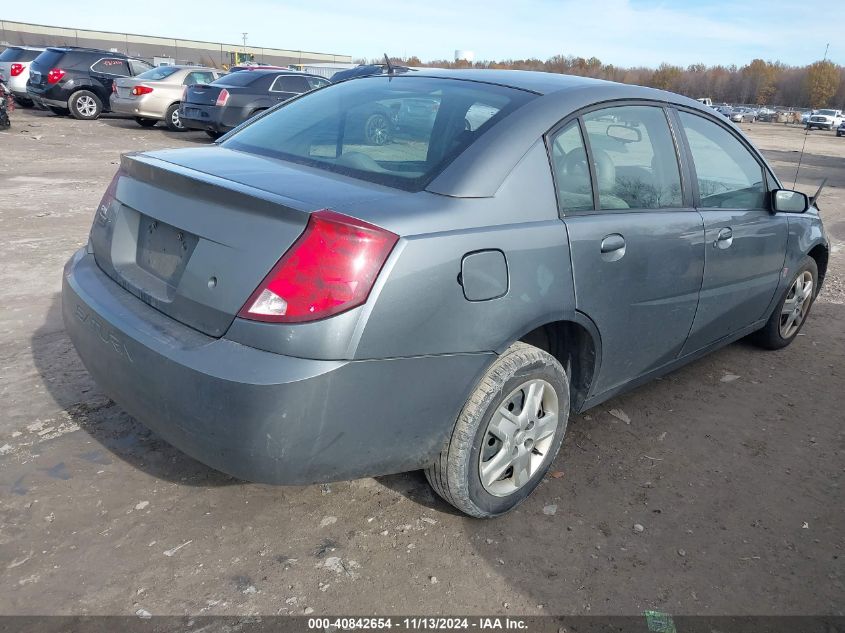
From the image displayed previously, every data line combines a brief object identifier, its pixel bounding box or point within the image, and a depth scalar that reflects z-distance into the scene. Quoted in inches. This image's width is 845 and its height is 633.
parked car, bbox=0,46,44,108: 779.4
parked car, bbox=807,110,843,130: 2174.8
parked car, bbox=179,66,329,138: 552.7
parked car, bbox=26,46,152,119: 679.1
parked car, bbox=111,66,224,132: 647.8
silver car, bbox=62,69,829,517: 83.1
